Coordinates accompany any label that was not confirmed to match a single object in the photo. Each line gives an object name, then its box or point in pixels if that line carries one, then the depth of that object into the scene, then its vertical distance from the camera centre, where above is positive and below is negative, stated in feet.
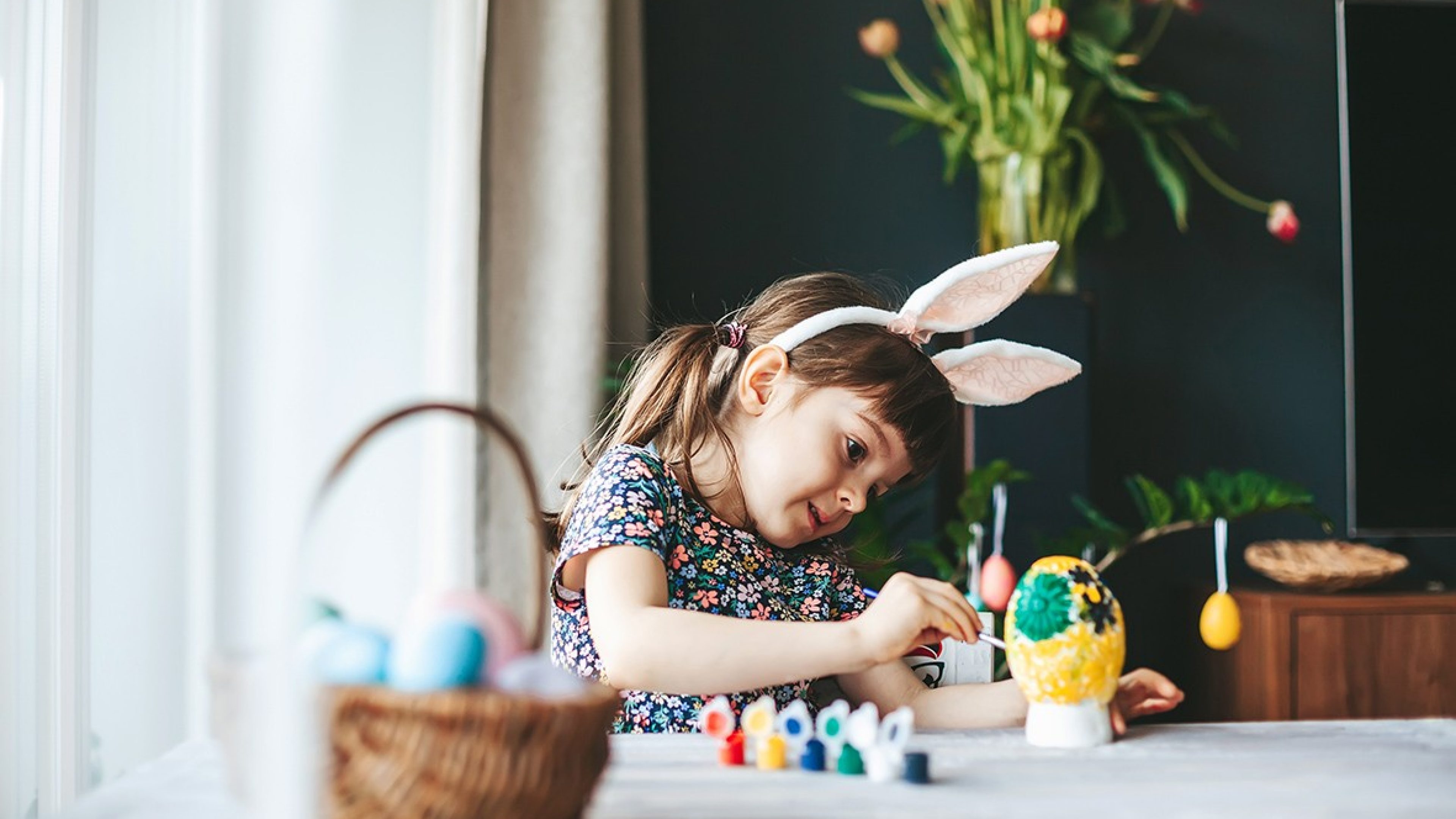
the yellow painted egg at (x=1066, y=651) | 2.95 -0.54
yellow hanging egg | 4.65 -0.74
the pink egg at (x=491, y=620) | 1.90 -0.30
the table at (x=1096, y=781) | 2.34 -0.73
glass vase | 7.26 +1.22
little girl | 3.55 -0.13
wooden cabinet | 6.89 -1.30
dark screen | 7.55 +0.91
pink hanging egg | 5.94 -0.77
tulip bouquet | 7.24 +1.83
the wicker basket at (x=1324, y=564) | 6.97 -0.81
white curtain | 7.15 +1.00
